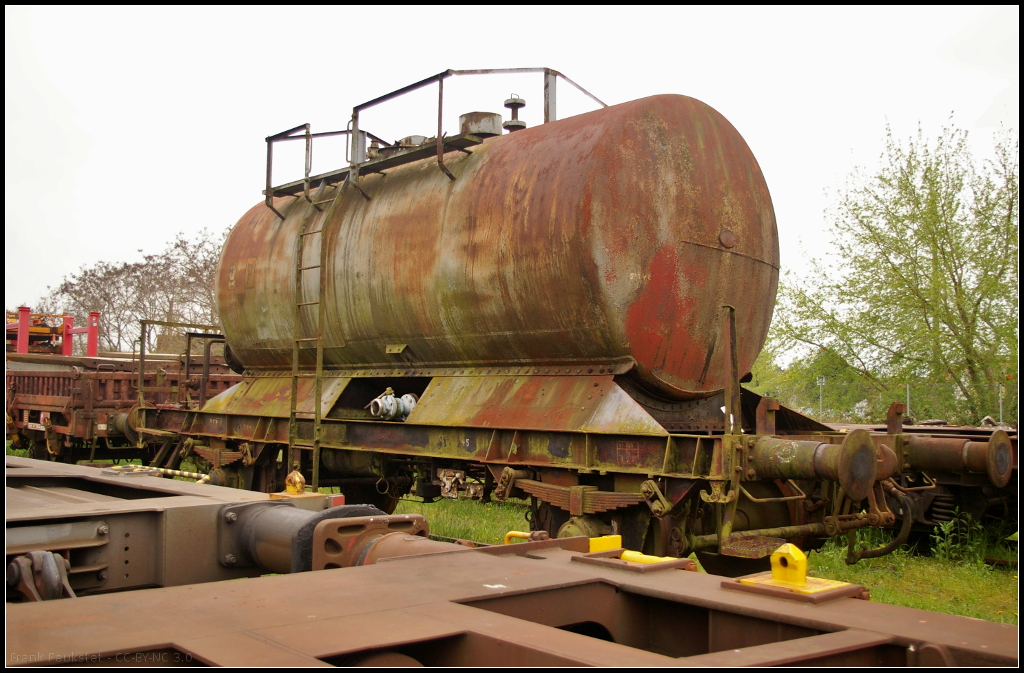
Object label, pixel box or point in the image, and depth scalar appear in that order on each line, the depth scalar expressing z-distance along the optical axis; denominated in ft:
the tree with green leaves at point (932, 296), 45.68
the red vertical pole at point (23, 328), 67.67
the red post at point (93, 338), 70.38
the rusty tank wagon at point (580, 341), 22.21
